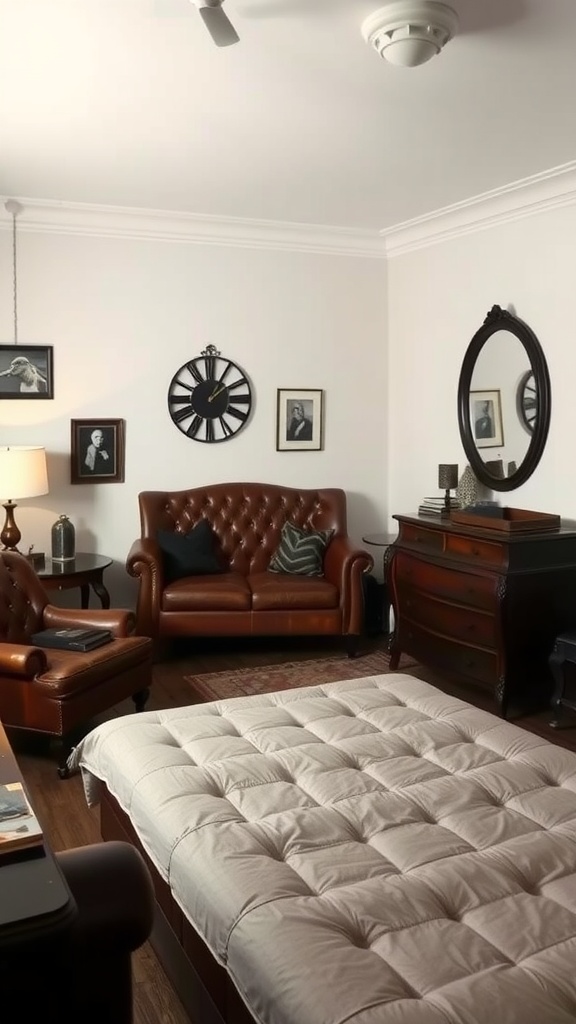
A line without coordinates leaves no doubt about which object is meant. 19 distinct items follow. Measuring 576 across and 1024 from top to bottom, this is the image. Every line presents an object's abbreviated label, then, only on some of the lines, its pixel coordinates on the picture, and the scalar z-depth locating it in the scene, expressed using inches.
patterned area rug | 191.5
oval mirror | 194.2
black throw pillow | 217.8
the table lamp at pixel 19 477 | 193.6
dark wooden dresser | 171.3
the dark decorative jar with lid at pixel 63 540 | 209.3
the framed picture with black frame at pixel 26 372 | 213.6
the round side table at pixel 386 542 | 223.3
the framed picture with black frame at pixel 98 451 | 222.8
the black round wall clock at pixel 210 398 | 233.8
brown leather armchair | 146.8
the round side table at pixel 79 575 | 196.1
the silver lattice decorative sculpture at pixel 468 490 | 211.8
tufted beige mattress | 64.1
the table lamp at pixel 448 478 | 203.3
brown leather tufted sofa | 207.0
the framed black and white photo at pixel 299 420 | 245.1
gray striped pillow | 225.0
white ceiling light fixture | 105.9
